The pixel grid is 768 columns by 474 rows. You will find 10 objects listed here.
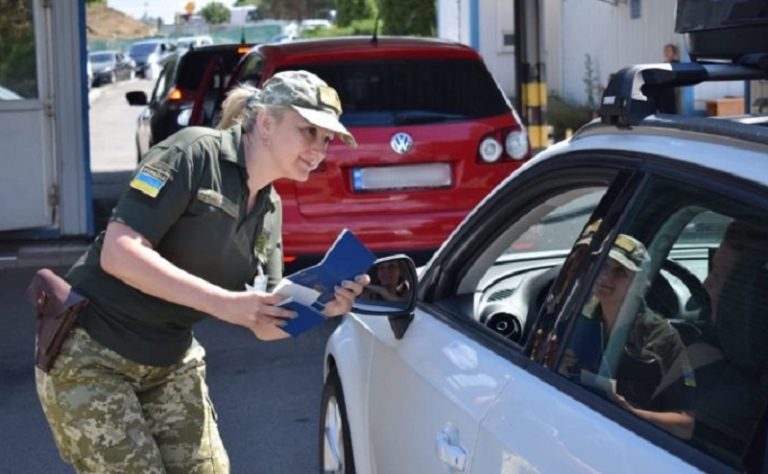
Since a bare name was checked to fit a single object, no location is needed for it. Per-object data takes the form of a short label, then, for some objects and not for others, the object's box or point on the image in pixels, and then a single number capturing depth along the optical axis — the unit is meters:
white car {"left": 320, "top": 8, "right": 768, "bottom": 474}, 2.43
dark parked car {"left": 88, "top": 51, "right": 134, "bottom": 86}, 53.91
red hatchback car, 7.79
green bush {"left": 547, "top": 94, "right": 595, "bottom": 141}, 23.38
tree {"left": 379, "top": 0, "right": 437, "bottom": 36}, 37.16
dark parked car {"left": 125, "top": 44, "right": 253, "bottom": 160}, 13.77
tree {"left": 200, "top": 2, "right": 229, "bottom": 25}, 120.31
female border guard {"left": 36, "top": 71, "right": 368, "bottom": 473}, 3.32
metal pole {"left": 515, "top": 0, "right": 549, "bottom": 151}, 12.40
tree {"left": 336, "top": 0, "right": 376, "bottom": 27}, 52.88
